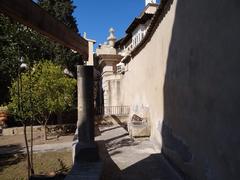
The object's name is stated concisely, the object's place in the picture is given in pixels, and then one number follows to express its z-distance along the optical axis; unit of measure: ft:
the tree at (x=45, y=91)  28.84
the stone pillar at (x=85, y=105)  13.52
